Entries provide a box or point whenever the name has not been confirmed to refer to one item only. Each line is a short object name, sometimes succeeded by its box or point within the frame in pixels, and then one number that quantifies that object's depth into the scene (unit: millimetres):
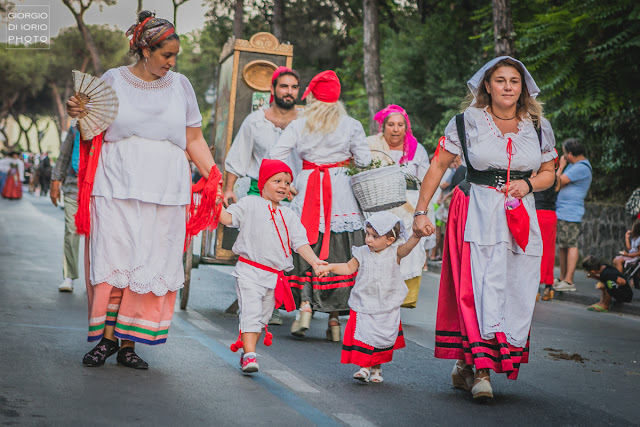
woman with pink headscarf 9234
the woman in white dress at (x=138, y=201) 5711
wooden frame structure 9987
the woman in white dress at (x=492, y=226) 5602
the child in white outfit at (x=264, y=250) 5887
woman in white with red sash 7883
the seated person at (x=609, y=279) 11164
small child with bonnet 5930
